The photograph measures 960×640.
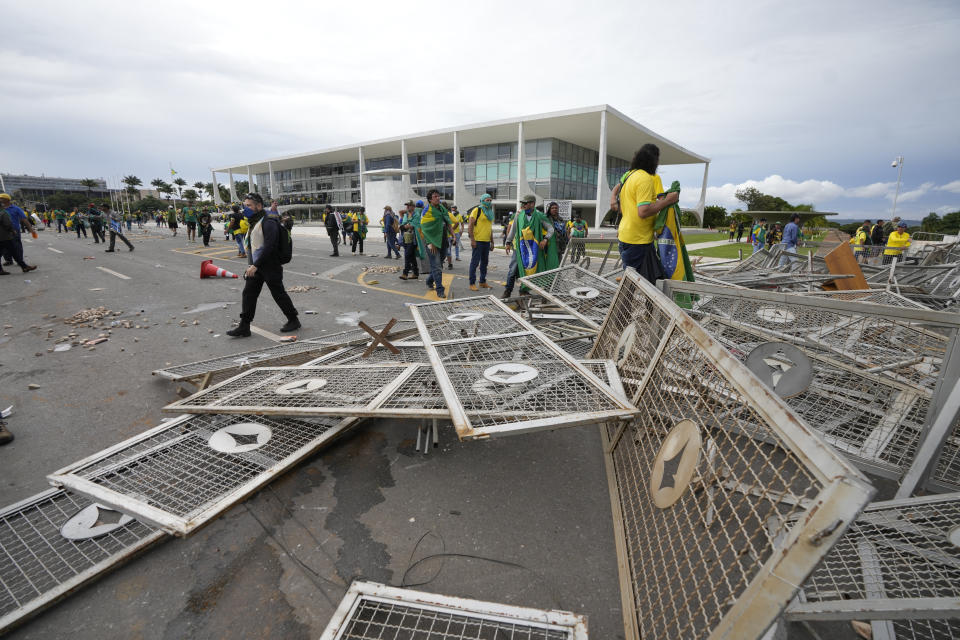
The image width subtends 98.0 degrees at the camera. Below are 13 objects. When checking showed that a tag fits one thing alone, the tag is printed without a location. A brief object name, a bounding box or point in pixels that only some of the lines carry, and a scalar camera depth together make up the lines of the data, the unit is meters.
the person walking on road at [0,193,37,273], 9.70
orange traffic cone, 9.91
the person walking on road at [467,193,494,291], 7.97
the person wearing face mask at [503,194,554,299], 6.73
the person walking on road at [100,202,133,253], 15.29
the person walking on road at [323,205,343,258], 14.76
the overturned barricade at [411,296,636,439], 2.17
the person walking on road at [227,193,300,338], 5.24
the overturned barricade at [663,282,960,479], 2.27
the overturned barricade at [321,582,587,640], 1.57
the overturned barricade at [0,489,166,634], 1.81
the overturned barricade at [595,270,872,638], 0.96
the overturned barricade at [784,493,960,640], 1.54
